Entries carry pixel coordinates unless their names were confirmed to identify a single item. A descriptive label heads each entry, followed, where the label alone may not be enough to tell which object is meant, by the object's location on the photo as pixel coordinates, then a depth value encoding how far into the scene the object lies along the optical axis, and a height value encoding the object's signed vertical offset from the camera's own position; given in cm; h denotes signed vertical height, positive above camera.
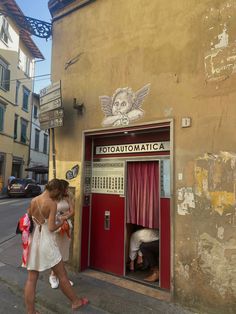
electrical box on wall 300 +78
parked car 1525 -72
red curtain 355 -24
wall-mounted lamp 397 +128
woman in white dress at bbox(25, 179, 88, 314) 276 -85
